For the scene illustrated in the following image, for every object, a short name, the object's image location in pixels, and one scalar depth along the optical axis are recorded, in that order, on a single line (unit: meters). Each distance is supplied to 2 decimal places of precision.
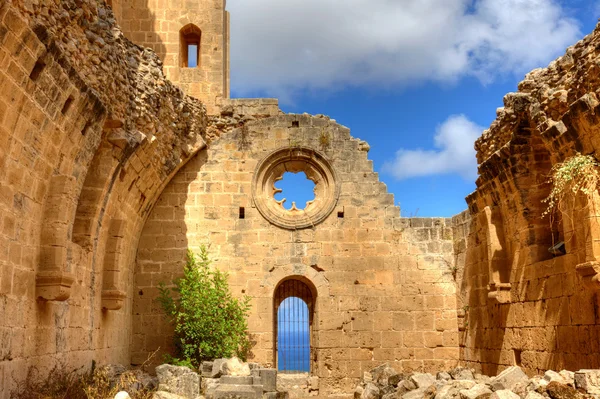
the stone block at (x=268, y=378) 10.26
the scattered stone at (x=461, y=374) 10.71
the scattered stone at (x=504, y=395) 7.23
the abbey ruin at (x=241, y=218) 7.71
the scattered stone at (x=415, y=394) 9.38
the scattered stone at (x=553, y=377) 7.09
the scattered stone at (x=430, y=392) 9.24
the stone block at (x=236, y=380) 9.64
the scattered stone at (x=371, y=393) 11.20
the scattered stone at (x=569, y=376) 7.02
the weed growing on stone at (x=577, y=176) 7.97
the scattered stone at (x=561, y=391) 6.75
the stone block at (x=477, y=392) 7.75
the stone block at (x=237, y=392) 9.20
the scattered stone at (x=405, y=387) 10.30
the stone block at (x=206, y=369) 10.50
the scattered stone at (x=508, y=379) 8.16
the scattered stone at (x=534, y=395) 7.01
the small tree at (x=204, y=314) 12.20
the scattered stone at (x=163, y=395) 8.47
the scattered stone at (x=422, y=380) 10.03
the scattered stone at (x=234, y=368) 10.12
